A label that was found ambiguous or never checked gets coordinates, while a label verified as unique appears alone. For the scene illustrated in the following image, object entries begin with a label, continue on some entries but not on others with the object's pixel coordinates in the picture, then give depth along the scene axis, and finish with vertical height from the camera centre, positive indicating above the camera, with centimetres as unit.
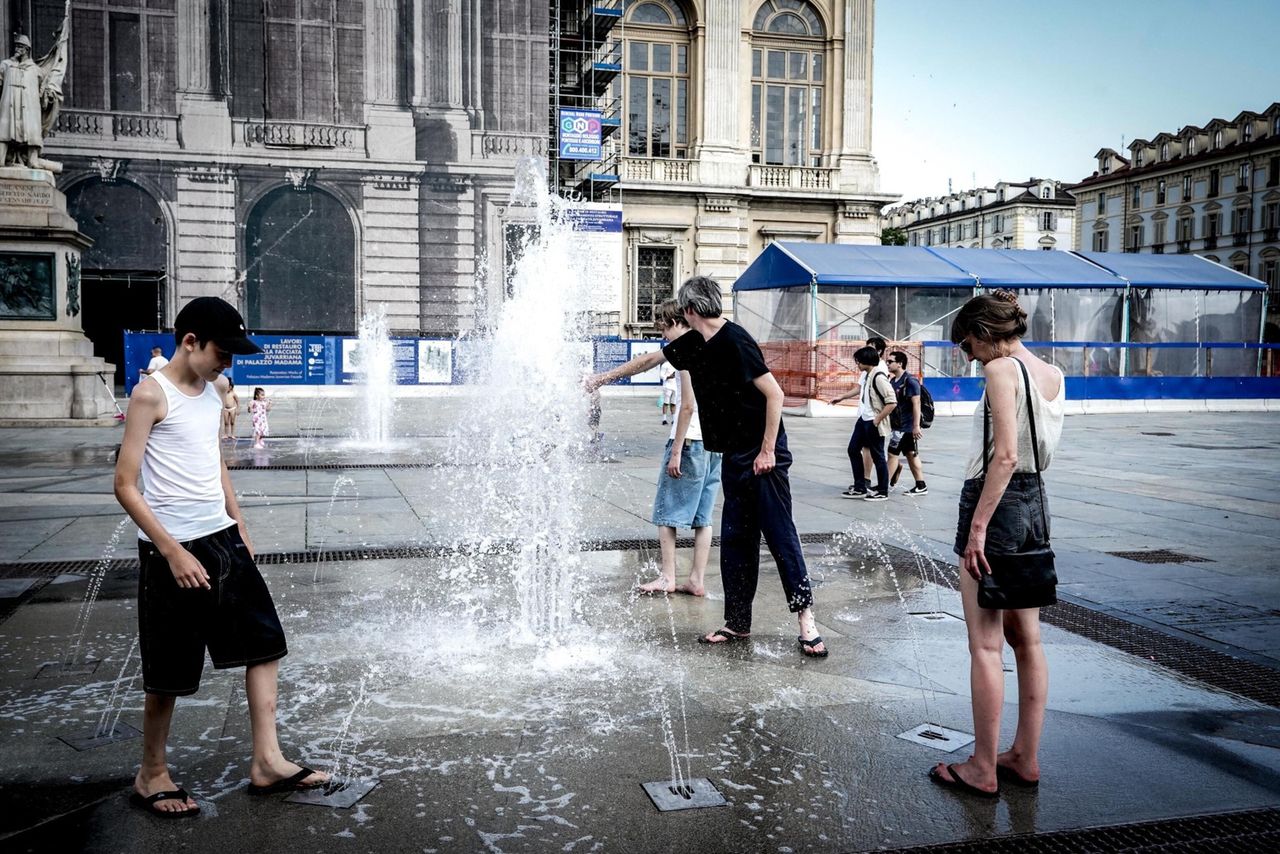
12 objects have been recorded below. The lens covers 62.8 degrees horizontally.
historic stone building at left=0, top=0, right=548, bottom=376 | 2966 +616
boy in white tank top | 342 -69
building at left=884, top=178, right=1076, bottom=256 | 9400 +1356
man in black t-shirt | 527 -44
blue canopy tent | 2719 +169
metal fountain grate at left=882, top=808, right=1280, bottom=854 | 330 -152
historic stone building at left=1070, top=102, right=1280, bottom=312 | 7012 +1249
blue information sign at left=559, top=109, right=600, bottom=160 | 3350 +724
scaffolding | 3609 +1003
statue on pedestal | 1828 +443
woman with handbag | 361 -57
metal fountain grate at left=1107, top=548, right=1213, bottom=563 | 779 -146
